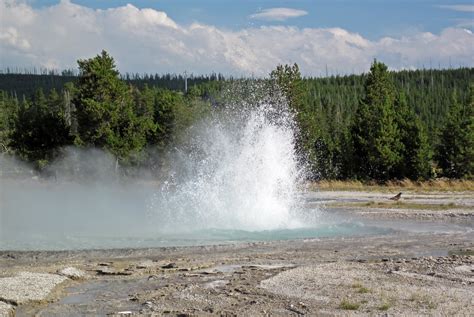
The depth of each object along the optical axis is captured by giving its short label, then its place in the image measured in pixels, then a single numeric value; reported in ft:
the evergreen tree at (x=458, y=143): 151.33
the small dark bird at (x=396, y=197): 112.68
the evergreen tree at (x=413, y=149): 149.18
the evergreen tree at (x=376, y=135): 150.10
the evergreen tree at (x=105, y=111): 148.66
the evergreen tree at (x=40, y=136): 159.84
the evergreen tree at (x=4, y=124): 189.31
